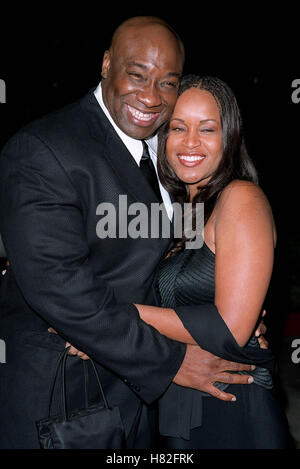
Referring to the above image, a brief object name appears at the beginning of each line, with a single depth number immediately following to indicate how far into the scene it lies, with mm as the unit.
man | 1372
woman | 1660
